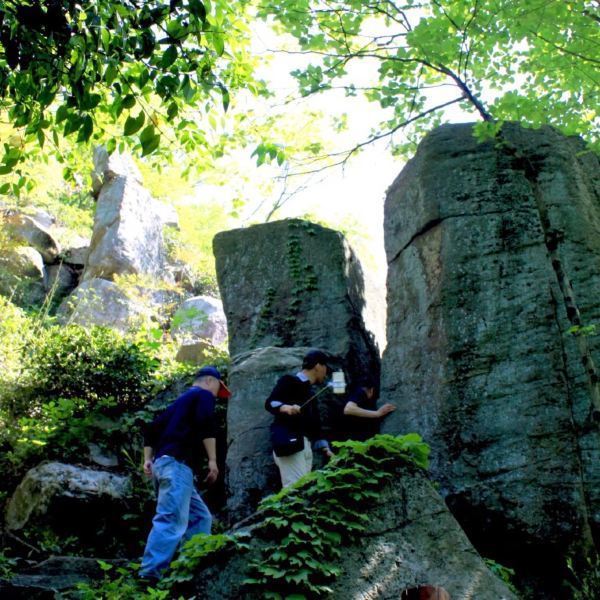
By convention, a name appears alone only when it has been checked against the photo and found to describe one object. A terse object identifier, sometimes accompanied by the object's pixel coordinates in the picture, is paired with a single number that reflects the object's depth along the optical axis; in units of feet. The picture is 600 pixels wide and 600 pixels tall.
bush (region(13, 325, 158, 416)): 34.32
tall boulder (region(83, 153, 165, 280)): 59.11
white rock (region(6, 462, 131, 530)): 27.35
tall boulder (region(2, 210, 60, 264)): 60.13
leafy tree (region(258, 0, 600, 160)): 27.25
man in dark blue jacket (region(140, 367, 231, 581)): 20.48
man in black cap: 25.62
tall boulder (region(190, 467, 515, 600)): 17.74
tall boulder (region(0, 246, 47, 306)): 56.24
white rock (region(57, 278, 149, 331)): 50.82
